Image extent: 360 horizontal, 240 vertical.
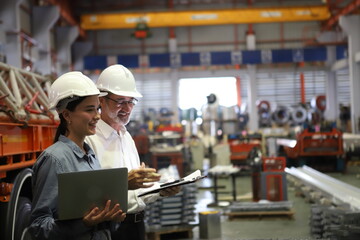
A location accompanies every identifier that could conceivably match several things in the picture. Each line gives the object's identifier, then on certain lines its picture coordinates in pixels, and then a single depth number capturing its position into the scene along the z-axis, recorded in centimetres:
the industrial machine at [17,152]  404
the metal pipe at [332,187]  682
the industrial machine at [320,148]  1405
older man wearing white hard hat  321
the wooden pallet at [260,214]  810
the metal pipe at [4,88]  515
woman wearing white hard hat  223
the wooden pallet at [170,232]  682
